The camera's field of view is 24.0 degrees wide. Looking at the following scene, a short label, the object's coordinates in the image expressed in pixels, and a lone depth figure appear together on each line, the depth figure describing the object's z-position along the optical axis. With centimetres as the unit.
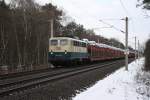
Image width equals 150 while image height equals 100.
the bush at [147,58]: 3823
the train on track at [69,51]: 3753
